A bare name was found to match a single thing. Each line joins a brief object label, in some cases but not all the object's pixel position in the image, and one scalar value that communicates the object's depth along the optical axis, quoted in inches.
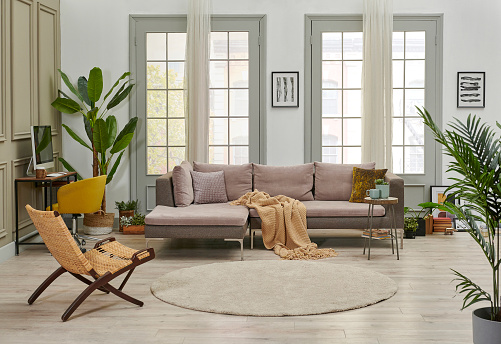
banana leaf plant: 304.8
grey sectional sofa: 254.2
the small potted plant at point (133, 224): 313.1
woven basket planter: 310.3
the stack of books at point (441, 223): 313.6
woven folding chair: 177.6
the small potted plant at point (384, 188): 259.3
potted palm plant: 132.9
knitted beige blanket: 268.7
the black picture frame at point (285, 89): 322.7
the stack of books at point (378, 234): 267.0
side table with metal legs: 256.1
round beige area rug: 188.1
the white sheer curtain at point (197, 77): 317.4
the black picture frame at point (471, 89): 321.1
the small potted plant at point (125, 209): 319.3
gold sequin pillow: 288.4
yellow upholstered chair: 267.1
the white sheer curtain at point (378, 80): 315.9
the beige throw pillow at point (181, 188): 280.2
